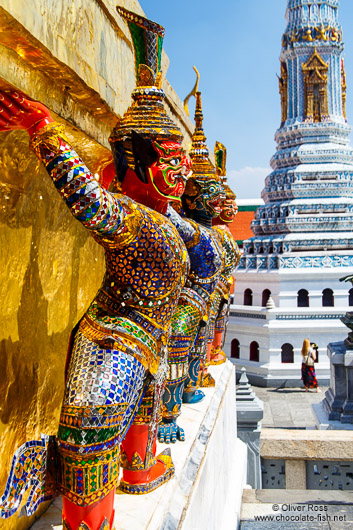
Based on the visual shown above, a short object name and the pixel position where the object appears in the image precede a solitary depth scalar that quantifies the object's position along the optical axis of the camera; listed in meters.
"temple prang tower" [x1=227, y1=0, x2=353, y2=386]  12.09
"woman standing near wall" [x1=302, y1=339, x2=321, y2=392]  10.91
